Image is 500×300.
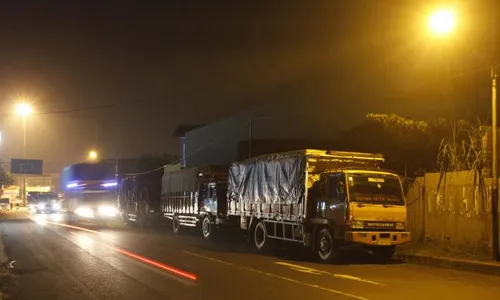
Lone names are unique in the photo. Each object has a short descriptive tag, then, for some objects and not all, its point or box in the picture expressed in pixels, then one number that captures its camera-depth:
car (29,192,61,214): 57.53
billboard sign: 73.31
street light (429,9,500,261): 14.95
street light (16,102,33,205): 91.09
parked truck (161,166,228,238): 25.47
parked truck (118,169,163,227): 34.53
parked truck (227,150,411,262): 15.97
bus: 46.16
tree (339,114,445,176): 23.88
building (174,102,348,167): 45.19
